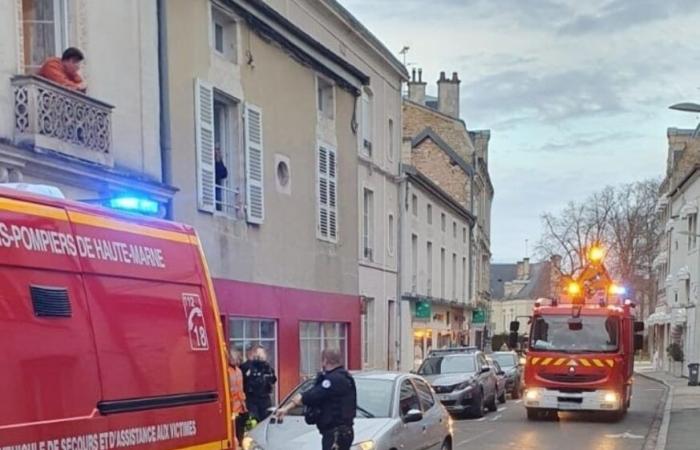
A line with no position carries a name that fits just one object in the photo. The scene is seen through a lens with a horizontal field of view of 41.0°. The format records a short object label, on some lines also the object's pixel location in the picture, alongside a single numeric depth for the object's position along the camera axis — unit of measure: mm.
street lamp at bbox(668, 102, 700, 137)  19781
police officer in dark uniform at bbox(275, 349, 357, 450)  9227
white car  9727
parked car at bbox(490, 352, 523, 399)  30048
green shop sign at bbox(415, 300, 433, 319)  33412
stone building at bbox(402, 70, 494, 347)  46406
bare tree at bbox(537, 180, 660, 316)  73938
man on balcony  11102
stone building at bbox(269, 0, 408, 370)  25688
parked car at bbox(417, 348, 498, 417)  21703
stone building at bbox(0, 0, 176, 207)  10859
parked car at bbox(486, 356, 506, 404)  25494
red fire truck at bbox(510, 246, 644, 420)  20141
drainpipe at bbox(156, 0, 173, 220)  14406
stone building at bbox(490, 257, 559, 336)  129125
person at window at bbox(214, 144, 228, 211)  16688
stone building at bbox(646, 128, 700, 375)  43375
